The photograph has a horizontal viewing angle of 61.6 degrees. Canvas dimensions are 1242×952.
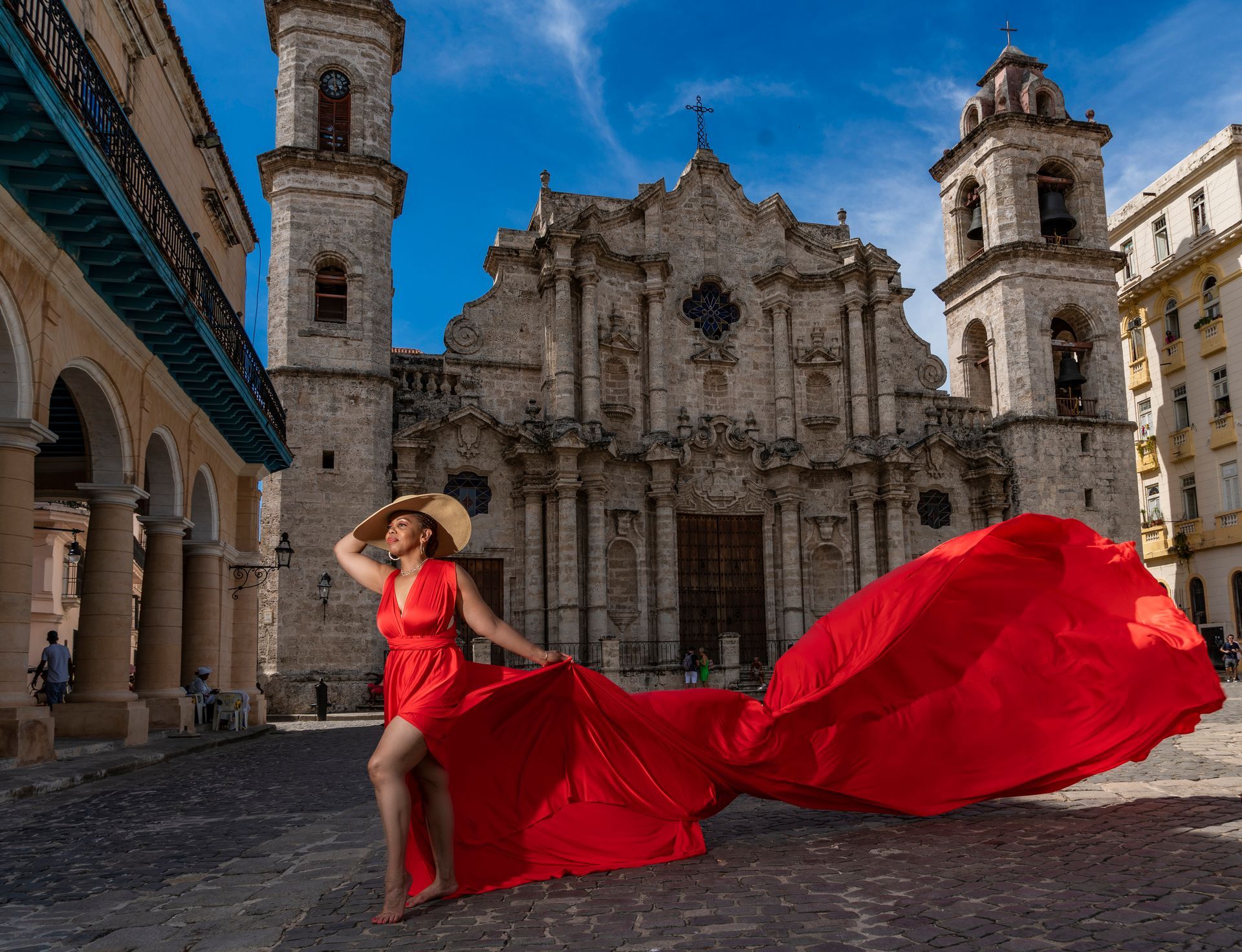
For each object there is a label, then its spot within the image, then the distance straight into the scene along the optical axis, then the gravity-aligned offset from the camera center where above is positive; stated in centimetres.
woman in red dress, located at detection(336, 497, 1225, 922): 494 -50
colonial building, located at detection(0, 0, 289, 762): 987 +356
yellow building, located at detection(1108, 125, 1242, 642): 3203 +814
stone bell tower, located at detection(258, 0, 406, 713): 2288 +750
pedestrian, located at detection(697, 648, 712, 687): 2430 -92
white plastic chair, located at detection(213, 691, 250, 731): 1741 -118
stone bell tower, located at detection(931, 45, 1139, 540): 2852 +908
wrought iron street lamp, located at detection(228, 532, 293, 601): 2028 +132
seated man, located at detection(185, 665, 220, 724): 1723 -85
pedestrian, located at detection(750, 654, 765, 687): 2505 -108
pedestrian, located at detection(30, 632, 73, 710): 1448 -43
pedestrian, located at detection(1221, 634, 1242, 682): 2803 -108
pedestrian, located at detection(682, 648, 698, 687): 2456 -98
